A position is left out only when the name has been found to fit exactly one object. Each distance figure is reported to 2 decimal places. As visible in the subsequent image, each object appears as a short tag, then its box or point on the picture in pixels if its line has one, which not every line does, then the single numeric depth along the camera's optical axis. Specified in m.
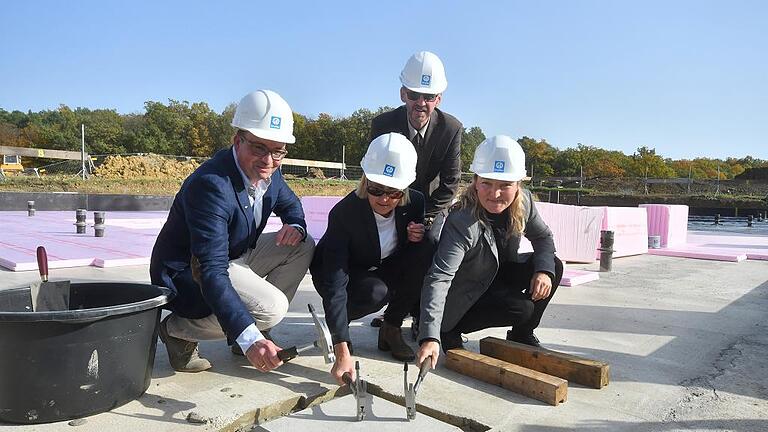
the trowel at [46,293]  2.45
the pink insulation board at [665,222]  10.10
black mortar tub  2.07
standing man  3.74
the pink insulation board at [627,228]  8.27
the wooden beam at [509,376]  2.57
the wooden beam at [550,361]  2.79
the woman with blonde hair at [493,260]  2.90
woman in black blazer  2.91
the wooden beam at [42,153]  27.53
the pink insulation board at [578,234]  7.68
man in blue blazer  2.37
